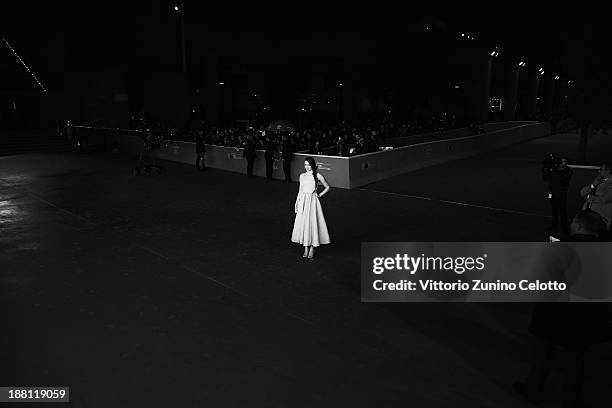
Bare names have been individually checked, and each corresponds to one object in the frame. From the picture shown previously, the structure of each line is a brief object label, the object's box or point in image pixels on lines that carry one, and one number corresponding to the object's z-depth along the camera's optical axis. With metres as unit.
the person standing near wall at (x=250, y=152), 18.28
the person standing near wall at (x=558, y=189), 9.76
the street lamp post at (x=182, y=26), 27.23
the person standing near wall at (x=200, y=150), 20.06
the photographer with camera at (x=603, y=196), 7.82
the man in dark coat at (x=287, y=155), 17.22
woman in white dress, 8.64
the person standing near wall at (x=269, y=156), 17.95
